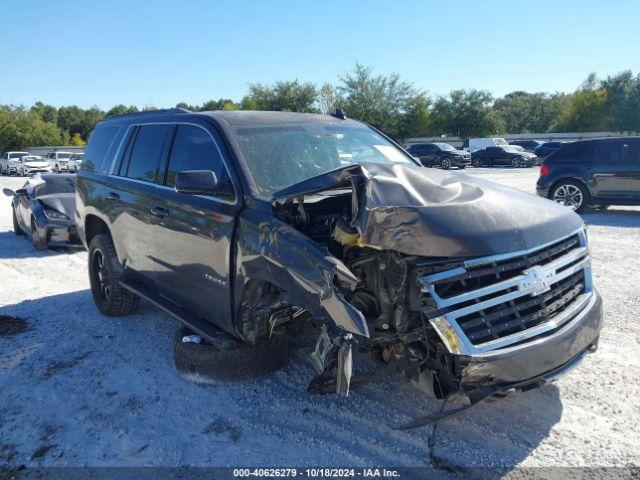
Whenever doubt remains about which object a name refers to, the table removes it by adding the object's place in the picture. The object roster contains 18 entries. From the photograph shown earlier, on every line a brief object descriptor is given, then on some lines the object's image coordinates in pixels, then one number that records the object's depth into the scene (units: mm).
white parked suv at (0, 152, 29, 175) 34000
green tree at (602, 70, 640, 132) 51156
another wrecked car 8586
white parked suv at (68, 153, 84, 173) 33994
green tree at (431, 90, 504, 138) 51531
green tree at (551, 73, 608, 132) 54531
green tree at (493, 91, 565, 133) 73875
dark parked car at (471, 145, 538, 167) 29844
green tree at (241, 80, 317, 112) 54312
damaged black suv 2633
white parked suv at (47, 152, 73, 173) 34344
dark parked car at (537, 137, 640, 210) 10820
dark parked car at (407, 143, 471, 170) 29641
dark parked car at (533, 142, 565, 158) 33738
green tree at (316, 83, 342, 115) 55266
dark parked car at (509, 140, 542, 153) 41203
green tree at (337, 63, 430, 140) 51344
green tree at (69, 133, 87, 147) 67312
